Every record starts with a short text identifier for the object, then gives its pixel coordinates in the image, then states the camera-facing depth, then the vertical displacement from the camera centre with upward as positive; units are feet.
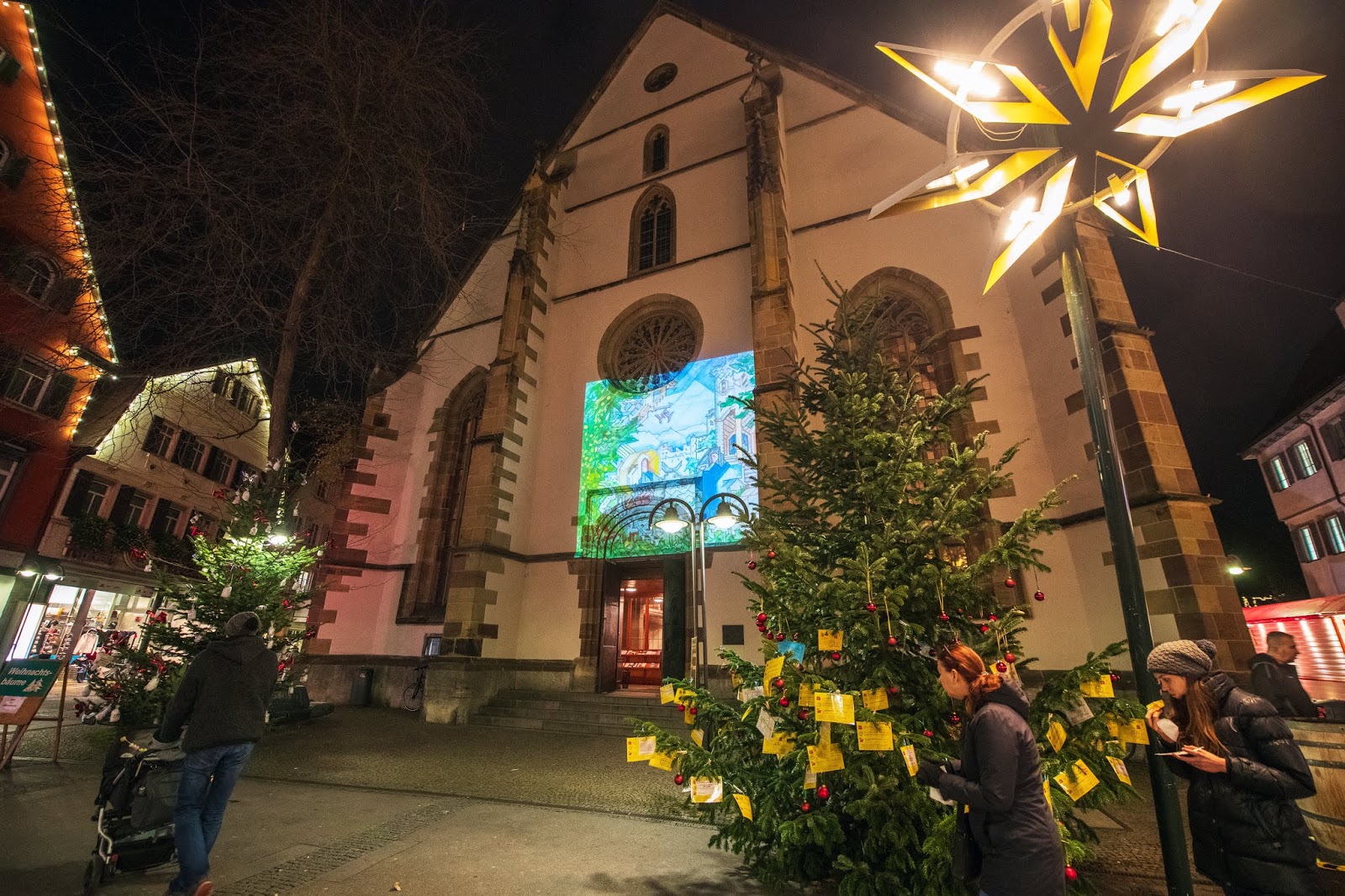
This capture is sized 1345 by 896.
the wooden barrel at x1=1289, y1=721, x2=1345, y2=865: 9.60 -2.00
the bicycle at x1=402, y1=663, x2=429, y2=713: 38.47 -3.03
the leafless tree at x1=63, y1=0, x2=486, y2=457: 22.66 +20.38
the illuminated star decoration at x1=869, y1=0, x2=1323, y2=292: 9.22 +9.19
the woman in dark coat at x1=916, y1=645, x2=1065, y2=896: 6.90 -1.69
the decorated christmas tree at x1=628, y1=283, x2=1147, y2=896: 9.82 -0.38
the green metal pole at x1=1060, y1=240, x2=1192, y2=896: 8.51 +1.91
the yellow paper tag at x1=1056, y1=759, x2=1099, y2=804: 9.18 -1.88
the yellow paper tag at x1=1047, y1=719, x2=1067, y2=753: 9.67 -1.24
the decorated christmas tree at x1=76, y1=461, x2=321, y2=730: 24.63 +1.66
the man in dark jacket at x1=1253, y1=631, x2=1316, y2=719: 16.93 -0.46
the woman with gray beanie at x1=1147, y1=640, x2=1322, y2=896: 7.17 -1.43
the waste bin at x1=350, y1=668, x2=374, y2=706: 39.78 -2.93
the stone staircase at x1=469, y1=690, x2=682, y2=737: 29.84 -3.21
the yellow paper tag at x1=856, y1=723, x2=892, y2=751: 9.46 -1.27
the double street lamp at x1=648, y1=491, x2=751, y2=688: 21.21 +2.66
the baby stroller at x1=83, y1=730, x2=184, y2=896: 10.99 -3.18
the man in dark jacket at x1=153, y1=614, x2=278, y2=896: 10.45 -1.59
